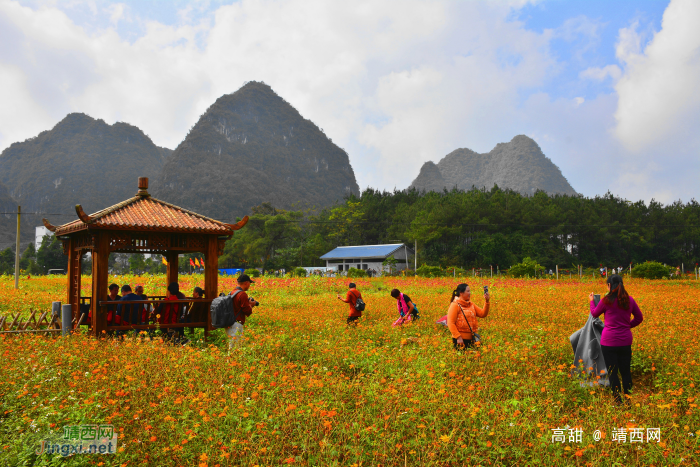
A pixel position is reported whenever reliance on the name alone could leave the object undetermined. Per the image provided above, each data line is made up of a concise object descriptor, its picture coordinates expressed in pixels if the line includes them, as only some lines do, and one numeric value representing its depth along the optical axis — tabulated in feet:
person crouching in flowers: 28.99
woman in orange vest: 19.83
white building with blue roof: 151.33
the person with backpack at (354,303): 29.78
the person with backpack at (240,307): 22.20
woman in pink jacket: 15.79
